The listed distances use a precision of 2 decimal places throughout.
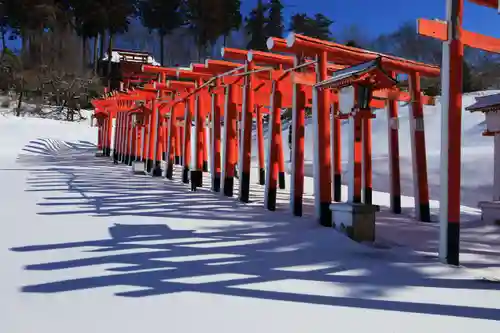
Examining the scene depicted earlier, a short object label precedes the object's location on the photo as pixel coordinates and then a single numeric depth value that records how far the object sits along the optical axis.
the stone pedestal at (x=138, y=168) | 13.97
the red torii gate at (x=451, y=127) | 4.74
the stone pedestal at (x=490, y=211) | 7.94
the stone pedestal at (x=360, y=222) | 5.62
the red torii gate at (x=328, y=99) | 6.59
